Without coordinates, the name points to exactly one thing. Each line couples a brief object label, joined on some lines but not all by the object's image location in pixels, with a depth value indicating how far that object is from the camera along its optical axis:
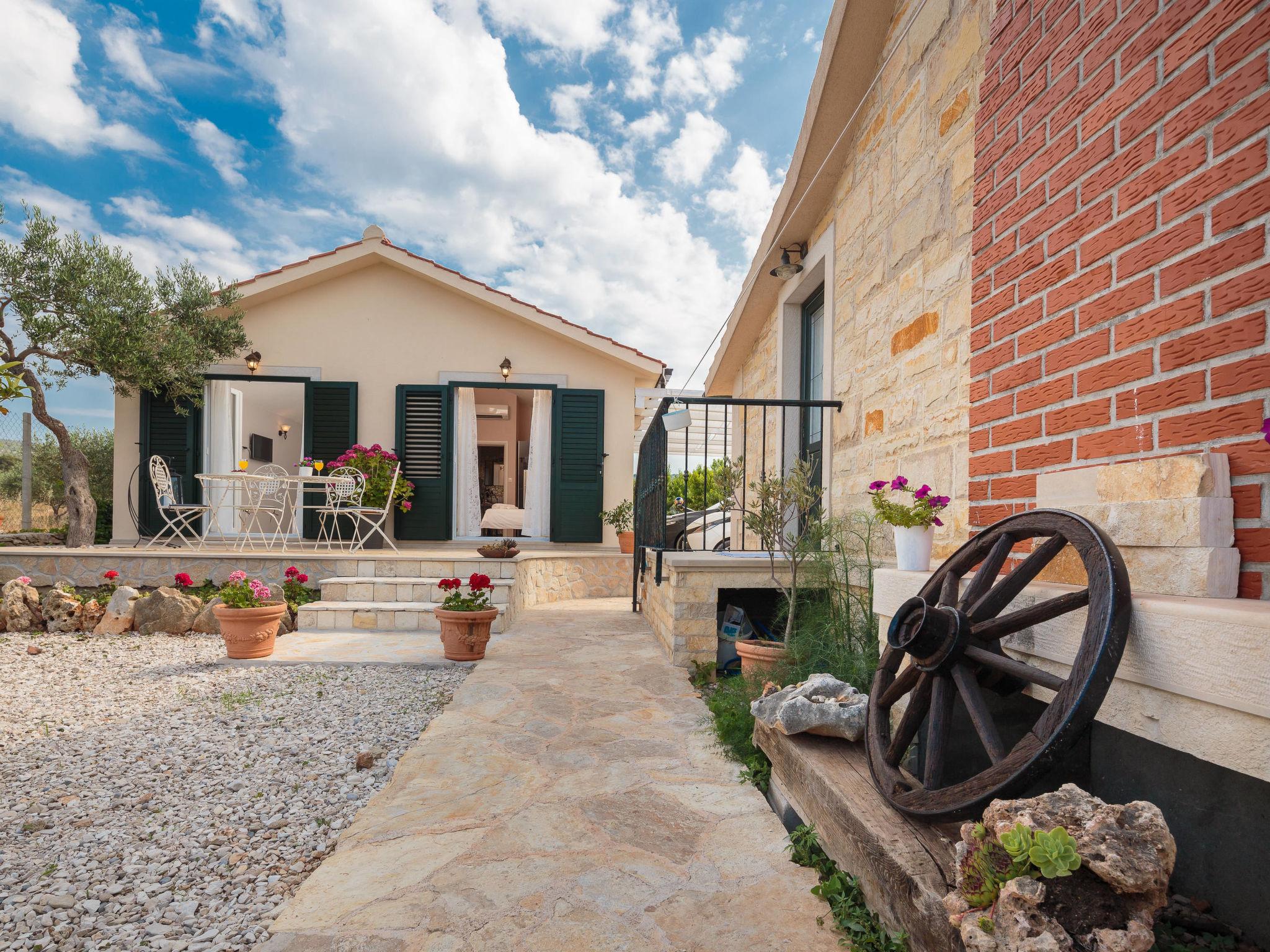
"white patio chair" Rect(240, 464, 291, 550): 6.74
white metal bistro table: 6.66
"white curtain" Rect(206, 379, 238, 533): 8.36
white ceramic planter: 2.45
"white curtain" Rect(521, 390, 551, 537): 8.92
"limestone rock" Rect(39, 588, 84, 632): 5.40
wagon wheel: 1.19
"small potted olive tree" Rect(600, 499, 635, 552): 8.16
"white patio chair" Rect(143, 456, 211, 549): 6.86
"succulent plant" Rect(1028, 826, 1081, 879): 0.93
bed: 9.28
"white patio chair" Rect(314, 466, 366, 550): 7.28
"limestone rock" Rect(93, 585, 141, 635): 5.31
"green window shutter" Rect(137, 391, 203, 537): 8.03
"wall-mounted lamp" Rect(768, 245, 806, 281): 5.08
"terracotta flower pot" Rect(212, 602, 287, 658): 4.41
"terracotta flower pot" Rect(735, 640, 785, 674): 3.40
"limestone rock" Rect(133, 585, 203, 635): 5.31
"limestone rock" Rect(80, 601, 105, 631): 5.43
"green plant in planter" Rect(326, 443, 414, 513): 7.93
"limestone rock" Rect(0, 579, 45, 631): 5.38
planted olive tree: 7.08
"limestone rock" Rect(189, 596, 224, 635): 5.34
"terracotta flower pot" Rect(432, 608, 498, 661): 4.39
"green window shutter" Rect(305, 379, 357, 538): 8.35
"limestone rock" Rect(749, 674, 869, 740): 2.01
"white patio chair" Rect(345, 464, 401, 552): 7.26
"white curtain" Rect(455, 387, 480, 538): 8.95
